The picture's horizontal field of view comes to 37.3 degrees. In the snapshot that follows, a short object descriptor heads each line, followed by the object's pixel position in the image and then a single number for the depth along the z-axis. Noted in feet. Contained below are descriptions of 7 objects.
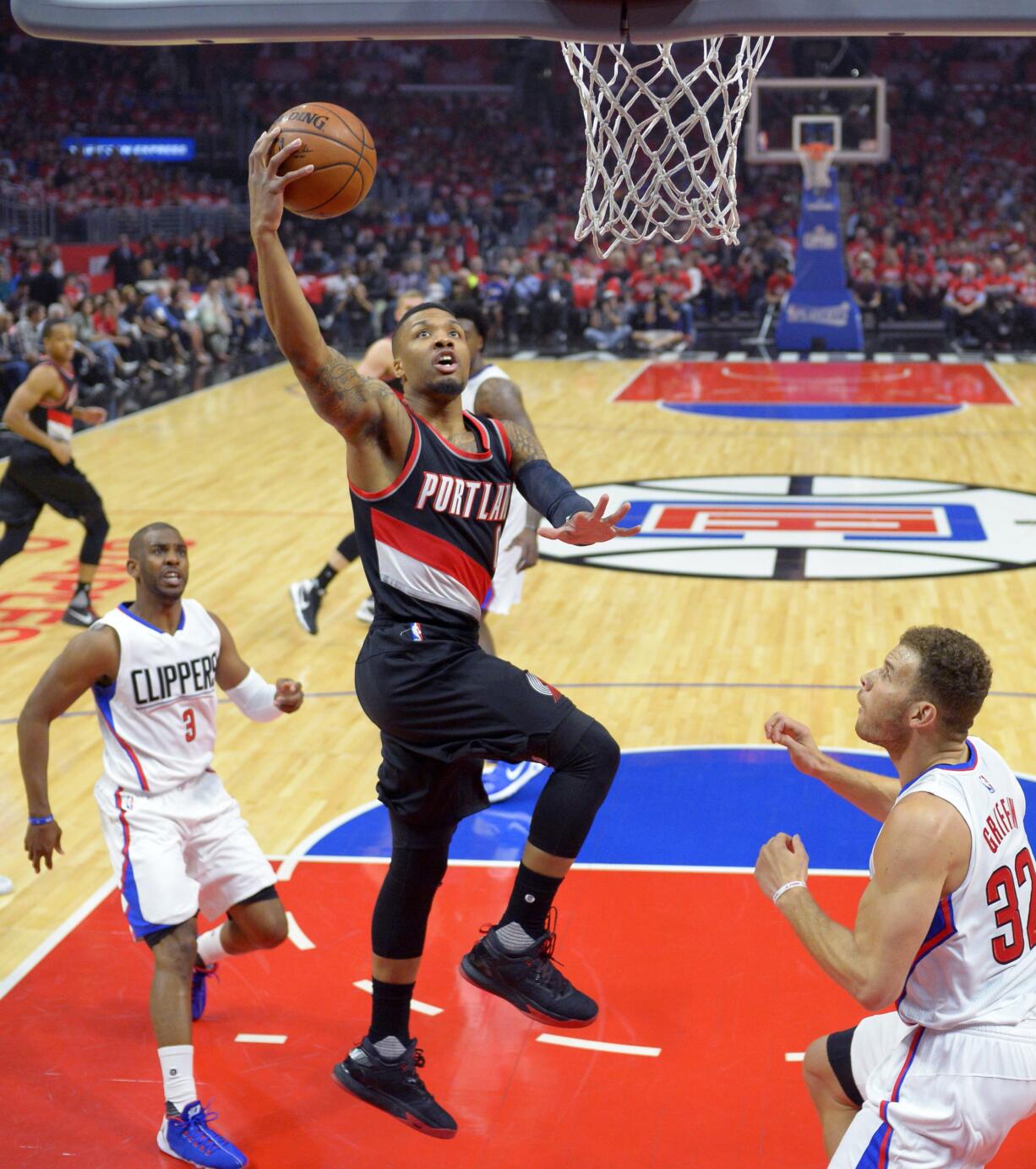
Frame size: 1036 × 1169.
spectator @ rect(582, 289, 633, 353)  74.13
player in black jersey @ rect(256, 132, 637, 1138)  11.92
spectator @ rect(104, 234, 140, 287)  73.41
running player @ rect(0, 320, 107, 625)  28.48
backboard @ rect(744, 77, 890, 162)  69.67
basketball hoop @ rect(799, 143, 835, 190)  68.64
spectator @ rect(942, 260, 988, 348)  72.43
